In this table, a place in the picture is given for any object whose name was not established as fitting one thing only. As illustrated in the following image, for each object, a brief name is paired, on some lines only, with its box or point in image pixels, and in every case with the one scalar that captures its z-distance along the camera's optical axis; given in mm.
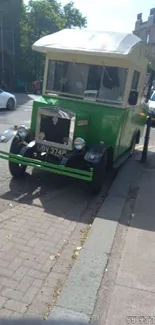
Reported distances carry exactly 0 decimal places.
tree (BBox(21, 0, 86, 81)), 38938
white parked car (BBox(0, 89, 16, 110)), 16438
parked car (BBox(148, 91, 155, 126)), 15362
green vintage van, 5535
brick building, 65475
